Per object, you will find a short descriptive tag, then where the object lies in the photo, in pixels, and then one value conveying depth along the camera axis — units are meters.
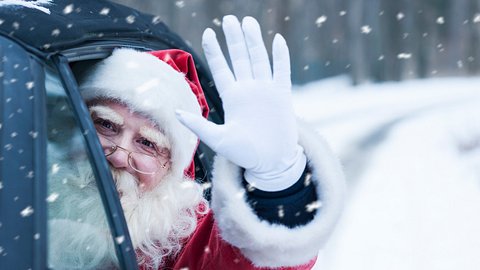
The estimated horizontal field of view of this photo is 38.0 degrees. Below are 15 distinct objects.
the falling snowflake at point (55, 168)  1.72
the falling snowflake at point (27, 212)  1.53
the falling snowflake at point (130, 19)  2.60
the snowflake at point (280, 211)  1.96
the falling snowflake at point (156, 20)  3.00
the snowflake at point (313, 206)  2.00
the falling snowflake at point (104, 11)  2.40
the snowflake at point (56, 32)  1.84
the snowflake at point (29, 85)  1.69
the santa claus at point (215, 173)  1.89
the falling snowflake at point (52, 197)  1.64
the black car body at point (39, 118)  1.53
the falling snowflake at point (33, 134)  1.62
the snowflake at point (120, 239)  1.78
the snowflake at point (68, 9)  2.11
